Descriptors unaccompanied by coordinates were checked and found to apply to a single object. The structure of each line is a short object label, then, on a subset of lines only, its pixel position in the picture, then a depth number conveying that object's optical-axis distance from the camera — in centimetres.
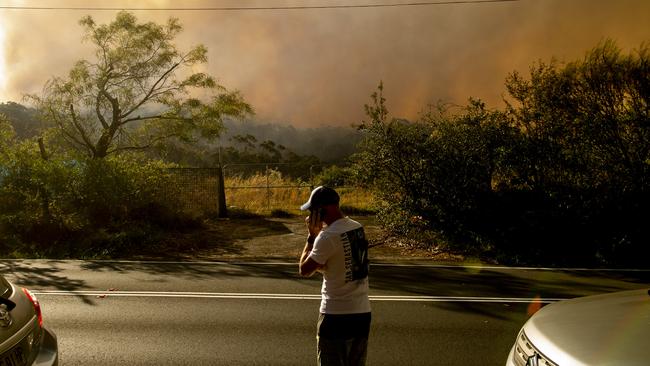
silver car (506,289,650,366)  305
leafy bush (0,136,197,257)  1445
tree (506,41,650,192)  1438
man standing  361
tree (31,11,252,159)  1983
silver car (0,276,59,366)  342
